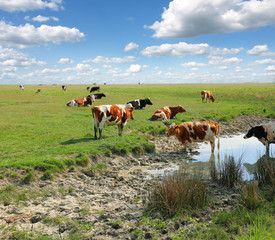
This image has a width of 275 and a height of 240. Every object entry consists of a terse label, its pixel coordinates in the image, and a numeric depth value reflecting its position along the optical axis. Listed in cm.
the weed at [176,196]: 611
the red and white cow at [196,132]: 1273
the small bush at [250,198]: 620
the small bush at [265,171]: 771
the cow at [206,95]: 3653
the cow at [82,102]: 2956
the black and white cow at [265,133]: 1169
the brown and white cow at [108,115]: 1373
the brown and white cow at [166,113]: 2031
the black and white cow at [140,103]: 2723
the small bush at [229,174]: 819
